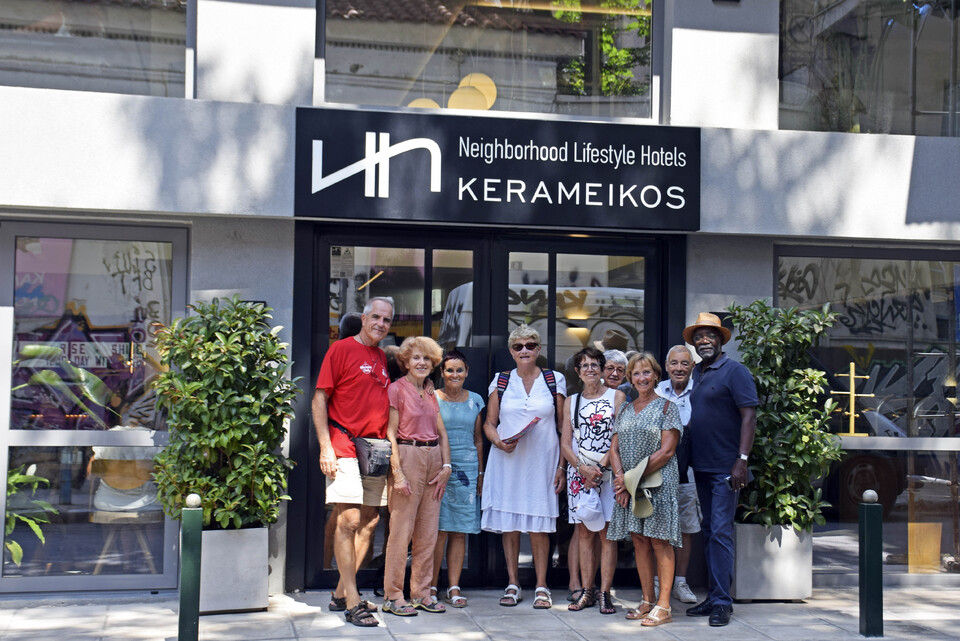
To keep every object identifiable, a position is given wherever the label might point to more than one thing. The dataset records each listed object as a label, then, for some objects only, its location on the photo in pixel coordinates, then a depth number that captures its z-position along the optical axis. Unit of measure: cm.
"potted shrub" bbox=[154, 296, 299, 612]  643
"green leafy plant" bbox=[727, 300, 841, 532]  701
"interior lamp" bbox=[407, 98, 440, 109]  762
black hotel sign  705
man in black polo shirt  664
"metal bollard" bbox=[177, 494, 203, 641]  527
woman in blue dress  681
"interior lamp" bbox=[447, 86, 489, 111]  773
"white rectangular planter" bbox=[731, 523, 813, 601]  711
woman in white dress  683
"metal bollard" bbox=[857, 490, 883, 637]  597
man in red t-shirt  638
